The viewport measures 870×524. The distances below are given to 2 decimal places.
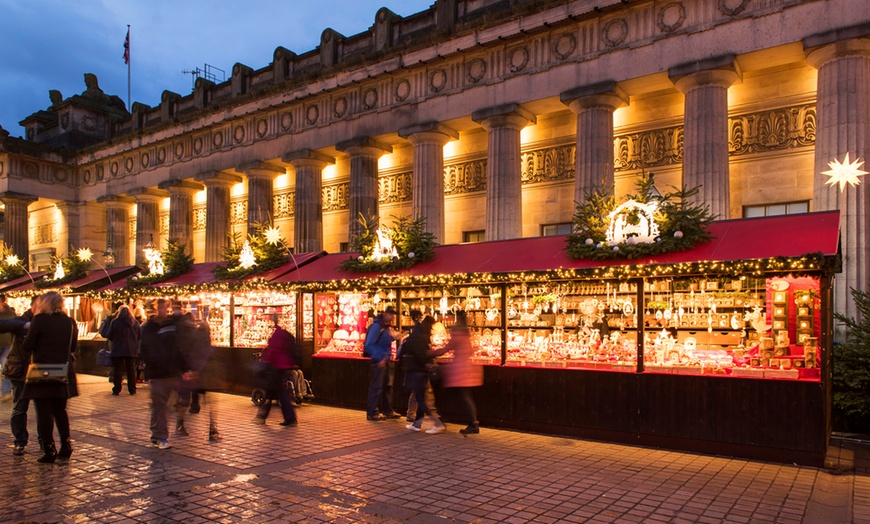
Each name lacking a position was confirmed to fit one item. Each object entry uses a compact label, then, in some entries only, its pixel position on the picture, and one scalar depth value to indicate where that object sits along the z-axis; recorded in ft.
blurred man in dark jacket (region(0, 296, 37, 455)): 26.63
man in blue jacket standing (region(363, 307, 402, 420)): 36.68
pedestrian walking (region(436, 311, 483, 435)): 32.09
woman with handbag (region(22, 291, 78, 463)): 25.16
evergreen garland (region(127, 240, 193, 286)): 63.57
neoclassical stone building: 49.24
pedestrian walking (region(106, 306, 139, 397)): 46.11
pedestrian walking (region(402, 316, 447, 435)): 33.73
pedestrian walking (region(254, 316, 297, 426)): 34.55
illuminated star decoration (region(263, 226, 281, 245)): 54.80
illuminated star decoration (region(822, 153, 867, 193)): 39.49
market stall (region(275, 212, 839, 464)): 27.68
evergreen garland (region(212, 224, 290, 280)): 54.60
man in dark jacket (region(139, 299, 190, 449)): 28.60
